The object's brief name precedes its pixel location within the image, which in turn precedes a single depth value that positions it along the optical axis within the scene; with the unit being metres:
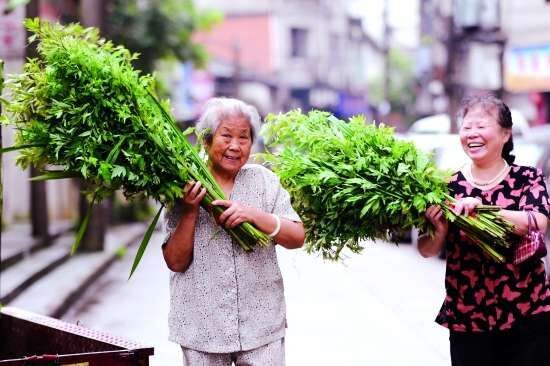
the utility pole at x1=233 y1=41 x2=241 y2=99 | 40.47
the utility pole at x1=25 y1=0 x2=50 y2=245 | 11.23
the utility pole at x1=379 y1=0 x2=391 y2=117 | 35.59
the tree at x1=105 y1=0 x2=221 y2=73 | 16.19
